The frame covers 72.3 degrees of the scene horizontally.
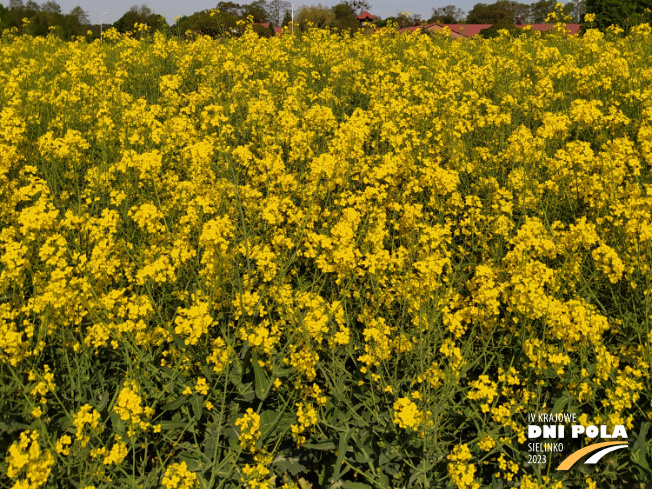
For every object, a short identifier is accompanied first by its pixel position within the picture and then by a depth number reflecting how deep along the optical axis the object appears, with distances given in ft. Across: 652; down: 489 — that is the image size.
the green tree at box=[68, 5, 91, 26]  102.27
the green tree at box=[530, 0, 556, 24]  156.97
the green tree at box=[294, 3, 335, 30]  135.13
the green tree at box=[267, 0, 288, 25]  177.22
